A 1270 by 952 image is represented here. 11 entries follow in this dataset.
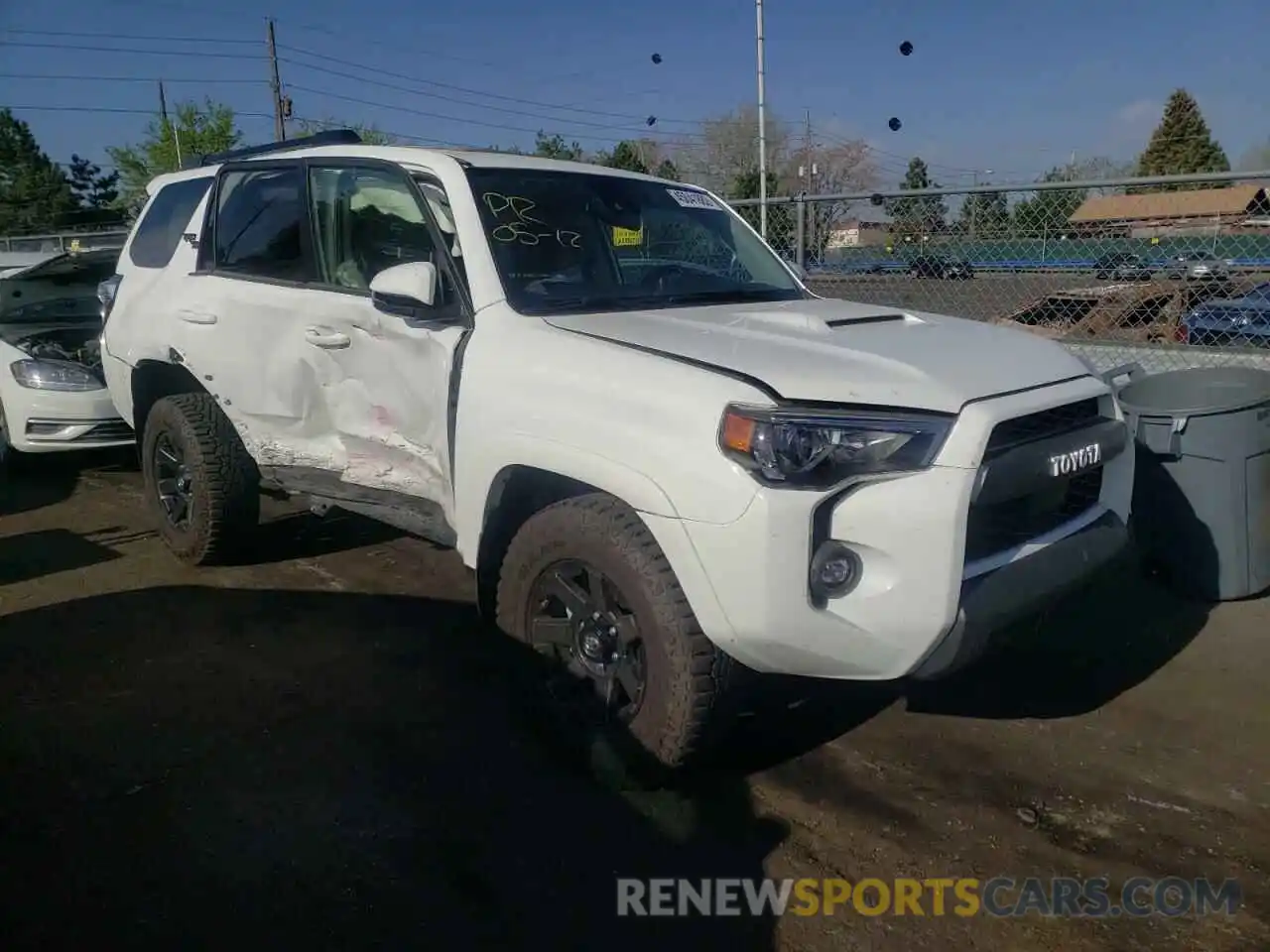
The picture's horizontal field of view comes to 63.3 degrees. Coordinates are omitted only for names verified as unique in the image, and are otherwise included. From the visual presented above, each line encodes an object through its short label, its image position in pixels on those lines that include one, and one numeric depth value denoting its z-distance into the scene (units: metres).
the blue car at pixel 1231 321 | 6.14
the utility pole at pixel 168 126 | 45.89
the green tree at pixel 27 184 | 55.66
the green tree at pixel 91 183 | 66.19
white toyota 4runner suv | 2.64
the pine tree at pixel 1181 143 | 54.84
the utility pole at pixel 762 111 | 24.21
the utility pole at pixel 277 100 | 36.88
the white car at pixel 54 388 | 6.64
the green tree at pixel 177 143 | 46.28
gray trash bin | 4.39
